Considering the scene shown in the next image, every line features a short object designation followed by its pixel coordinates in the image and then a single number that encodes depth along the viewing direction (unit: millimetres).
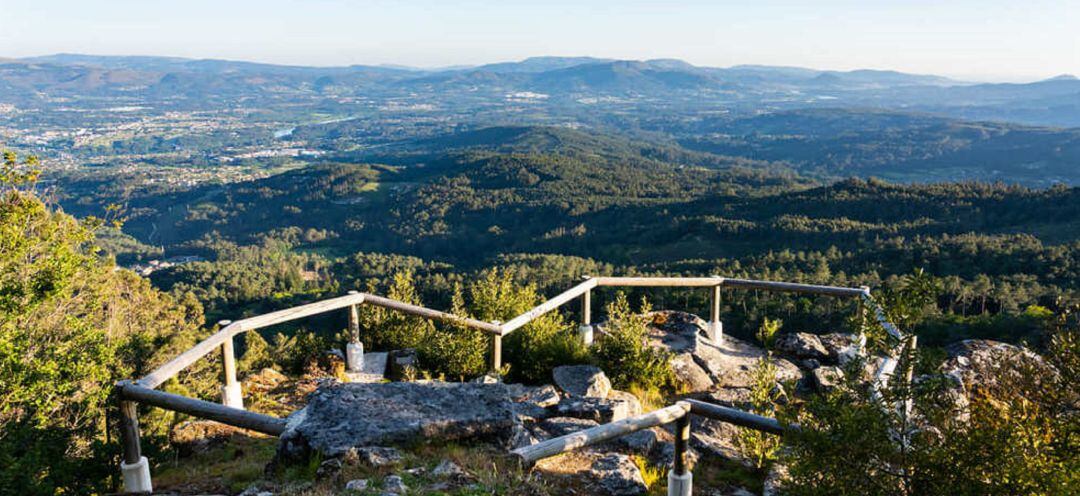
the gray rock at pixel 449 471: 3959
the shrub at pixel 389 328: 8523
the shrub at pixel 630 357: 7191
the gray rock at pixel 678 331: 8398
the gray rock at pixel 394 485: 3744
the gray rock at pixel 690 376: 7402
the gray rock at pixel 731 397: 6688
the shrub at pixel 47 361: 5375
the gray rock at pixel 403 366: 7258
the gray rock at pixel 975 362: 3728
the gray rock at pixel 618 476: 4438
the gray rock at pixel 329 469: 4070
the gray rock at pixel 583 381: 6605
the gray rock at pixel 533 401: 5733
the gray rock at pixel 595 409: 5789
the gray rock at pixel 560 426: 5402
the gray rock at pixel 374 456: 4174
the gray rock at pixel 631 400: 6216
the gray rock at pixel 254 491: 4055
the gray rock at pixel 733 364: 7664
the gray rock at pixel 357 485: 3812
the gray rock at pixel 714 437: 5379
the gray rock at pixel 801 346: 8414
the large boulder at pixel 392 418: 4344
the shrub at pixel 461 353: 7105
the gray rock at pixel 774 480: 4430
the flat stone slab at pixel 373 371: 7598
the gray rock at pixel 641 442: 5305
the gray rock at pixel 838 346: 7867
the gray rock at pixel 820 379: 7135
